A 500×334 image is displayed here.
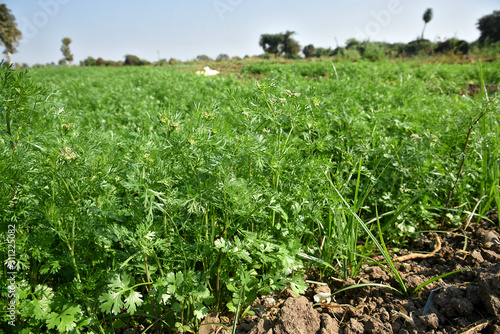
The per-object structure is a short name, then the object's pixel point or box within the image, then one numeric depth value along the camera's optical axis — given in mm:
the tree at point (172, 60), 36284
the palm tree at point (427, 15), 48250
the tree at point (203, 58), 35641
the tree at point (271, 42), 52312
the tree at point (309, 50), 51875
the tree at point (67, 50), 59916
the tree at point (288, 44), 51781
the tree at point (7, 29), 33281
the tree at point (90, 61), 45781
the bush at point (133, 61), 41812
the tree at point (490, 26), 37312
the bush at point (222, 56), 39559
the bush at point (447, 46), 27122
